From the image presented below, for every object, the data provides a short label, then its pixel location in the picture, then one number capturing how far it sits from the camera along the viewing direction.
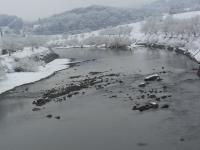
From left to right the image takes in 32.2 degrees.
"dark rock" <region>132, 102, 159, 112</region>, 34.46
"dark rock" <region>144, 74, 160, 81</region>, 47.65
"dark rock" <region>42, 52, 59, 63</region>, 88.00
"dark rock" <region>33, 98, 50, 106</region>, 41.79
